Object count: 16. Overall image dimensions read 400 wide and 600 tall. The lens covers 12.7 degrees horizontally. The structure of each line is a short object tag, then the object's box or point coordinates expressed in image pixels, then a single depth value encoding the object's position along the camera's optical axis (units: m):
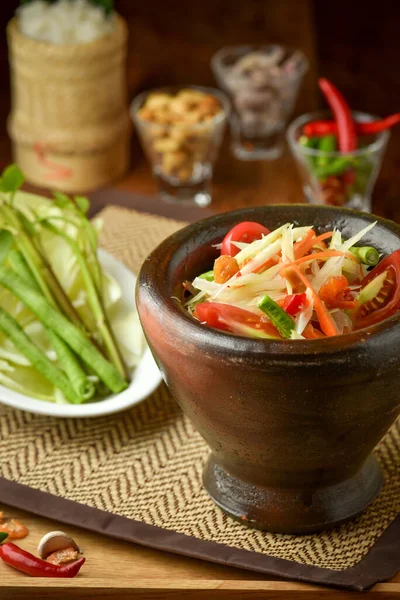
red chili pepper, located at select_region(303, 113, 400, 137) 1.15
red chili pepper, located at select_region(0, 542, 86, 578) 0.81
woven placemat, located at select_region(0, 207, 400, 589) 0.82
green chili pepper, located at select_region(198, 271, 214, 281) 0.85
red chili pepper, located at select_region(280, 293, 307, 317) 0.78
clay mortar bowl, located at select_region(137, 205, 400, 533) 0.72
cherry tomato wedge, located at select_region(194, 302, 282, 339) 0.77
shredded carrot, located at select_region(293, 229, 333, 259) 0.83
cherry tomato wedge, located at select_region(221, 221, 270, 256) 0.86
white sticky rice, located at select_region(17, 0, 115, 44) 1.16
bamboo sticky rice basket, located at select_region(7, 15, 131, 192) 1.15
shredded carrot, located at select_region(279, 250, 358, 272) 0.80
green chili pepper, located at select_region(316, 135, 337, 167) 1.14
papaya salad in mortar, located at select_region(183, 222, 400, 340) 0.77
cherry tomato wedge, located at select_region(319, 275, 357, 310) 0.79
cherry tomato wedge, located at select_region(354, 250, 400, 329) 0.79
